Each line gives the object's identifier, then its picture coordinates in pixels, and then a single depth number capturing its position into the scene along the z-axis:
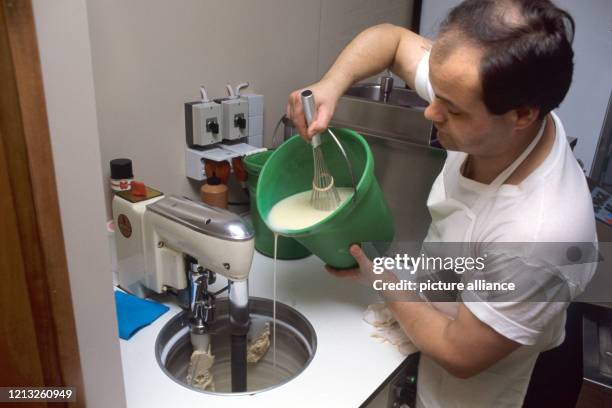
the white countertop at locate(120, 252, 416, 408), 0.86
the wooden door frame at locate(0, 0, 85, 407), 0.46
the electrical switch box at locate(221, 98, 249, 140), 1.34
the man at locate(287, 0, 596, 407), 0.73
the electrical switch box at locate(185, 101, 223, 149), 1.28
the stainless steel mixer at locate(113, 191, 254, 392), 0.92
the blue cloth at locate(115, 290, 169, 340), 1.00
